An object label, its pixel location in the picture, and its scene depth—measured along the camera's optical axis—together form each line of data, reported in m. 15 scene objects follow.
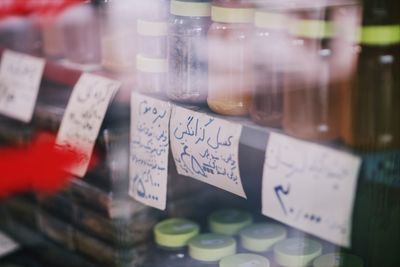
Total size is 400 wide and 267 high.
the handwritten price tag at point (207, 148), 1.10
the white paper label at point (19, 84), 1.47
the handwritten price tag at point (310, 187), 0.95
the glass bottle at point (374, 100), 0.97
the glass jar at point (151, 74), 1.22
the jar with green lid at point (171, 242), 1.27
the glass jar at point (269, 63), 1.06
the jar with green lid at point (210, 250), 1.21
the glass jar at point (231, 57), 1.10
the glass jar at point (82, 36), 1.43
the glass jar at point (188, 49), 1.15
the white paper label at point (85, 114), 1.30
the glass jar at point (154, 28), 1.21
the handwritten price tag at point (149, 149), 1.21
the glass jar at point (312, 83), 1.00
